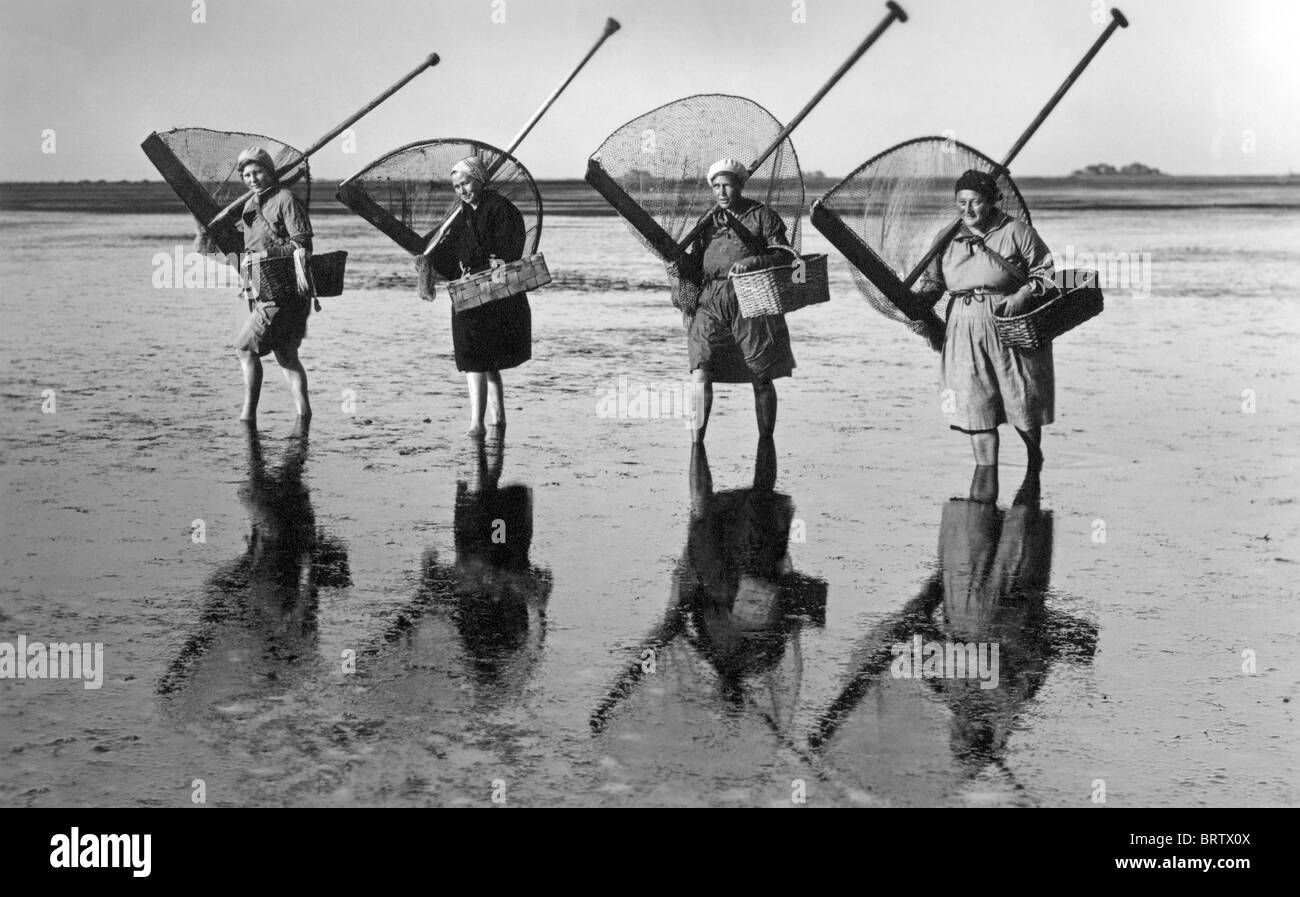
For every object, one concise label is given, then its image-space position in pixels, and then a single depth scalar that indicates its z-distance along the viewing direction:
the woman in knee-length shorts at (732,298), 9.86
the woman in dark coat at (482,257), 10.35
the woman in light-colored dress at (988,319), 8.75
